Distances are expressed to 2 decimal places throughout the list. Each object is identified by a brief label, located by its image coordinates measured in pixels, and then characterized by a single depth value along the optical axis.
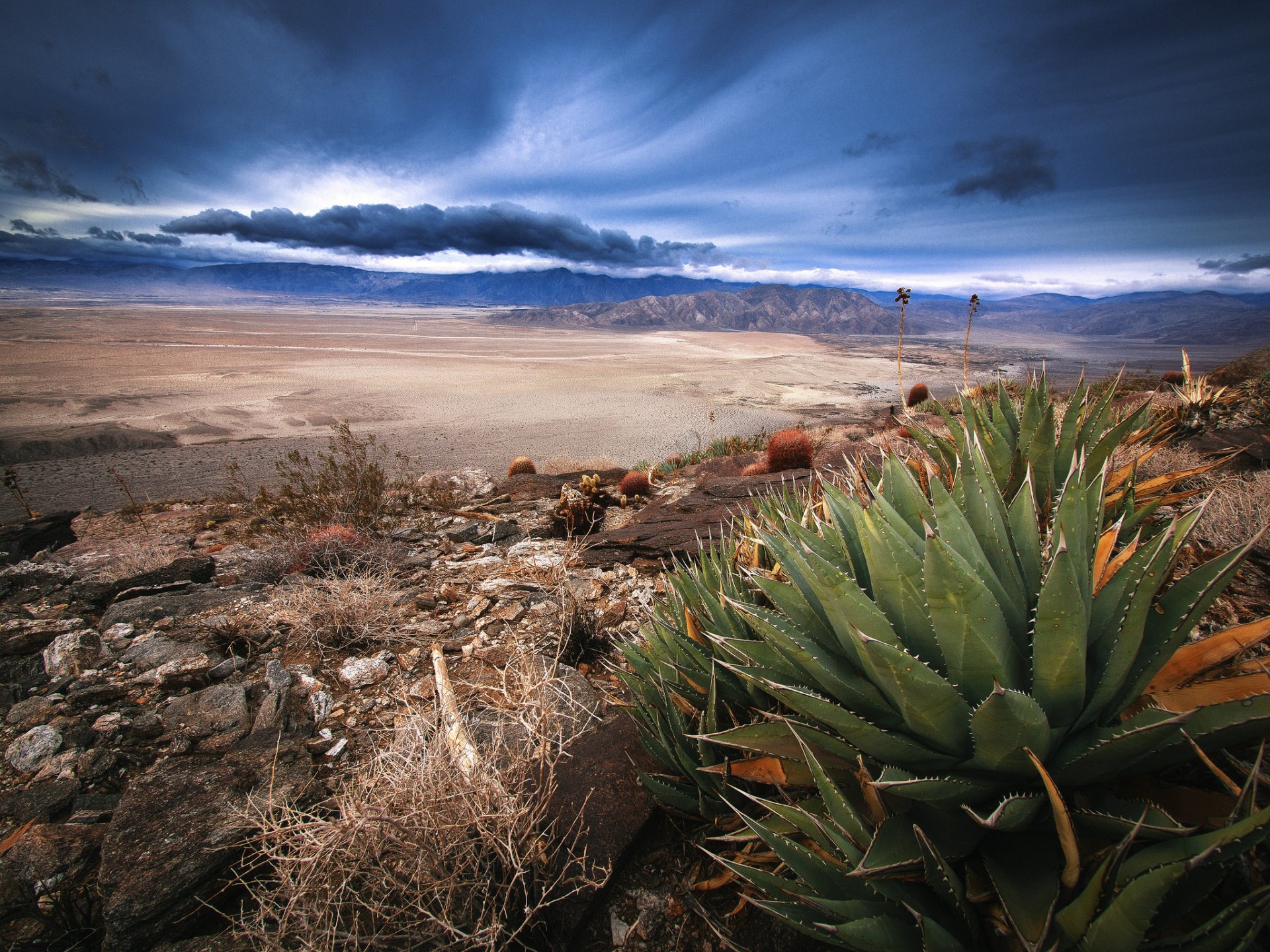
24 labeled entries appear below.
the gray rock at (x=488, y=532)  5.96
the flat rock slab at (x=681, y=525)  4.66
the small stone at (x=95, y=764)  2.35
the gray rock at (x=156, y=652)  3.15
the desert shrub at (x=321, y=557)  4.70
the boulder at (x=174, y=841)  1.65
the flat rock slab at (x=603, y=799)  1.63
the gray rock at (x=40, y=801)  2.12
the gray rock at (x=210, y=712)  2.64
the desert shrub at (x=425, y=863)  1.40
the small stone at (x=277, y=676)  2.90
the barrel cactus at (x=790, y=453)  6.89
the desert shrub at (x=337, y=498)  6.46
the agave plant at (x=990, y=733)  0.87
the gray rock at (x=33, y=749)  2.38
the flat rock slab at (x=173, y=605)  3.72
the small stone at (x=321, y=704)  2.83
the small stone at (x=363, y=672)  3.16
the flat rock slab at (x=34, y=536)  6.30
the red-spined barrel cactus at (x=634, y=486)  7.96
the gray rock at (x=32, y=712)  2.63
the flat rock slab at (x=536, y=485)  8.58
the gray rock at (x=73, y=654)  3.04
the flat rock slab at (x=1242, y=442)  3.77
